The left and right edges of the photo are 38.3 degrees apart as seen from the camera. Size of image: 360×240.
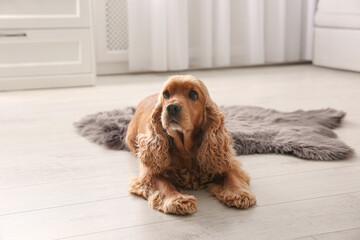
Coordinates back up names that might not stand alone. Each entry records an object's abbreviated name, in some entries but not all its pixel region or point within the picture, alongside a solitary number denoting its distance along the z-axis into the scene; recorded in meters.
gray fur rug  1.95
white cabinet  3.19
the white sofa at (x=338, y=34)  3.74
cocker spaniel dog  1.45
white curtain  3.75
